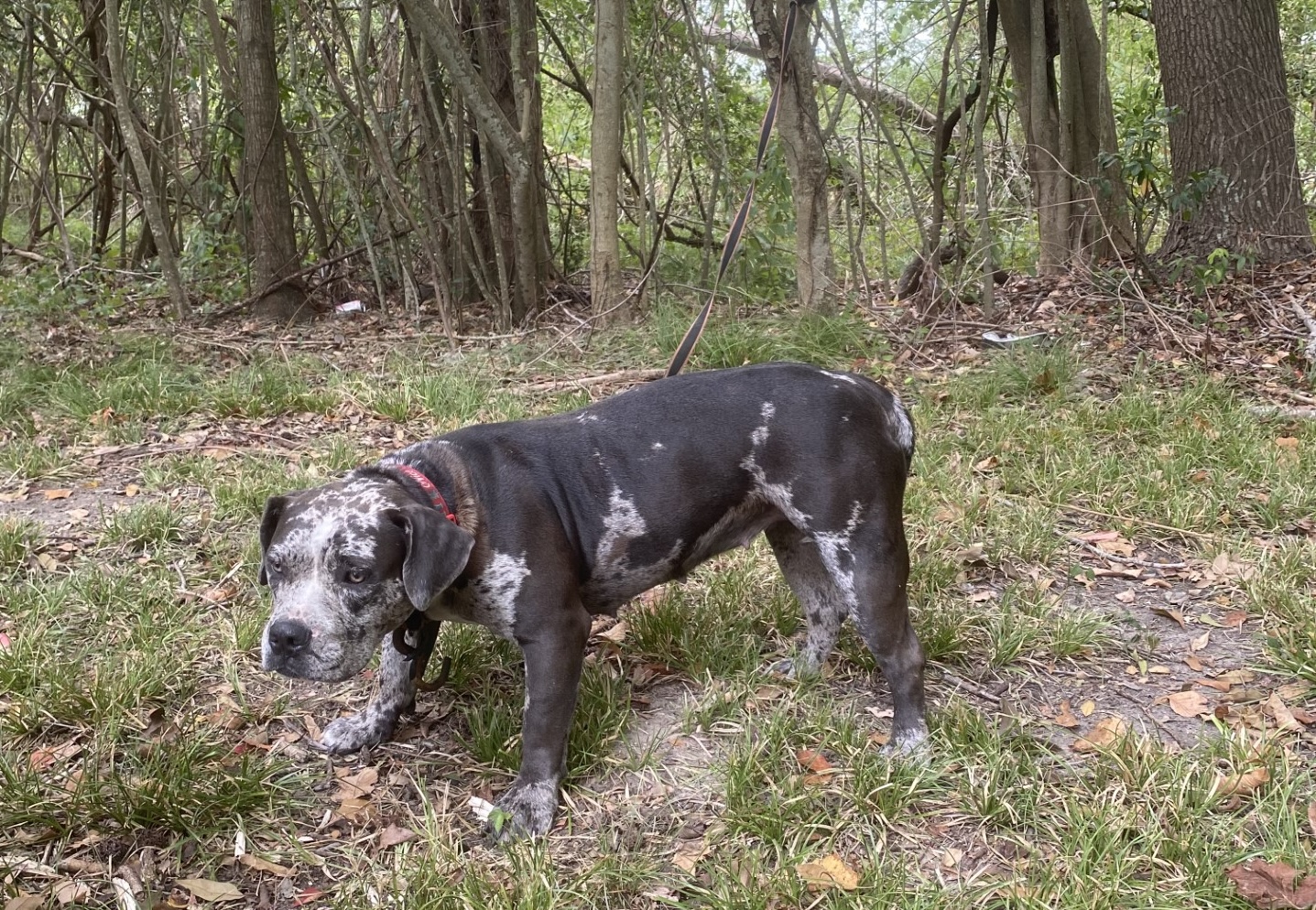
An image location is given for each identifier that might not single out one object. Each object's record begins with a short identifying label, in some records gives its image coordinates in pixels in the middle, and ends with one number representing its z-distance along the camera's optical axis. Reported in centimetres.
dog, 300
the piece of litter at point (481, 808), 327
